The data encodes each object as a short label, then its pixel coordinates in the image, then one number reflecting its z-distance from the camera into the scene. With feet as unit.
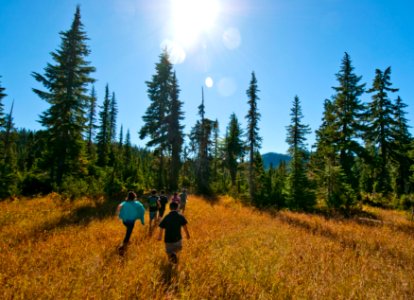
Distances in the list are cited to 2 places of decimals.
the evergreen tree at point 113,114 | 147.54
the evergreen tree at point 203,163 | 91.50
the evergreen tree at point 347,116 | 79.66
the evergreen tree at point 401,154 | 90.74
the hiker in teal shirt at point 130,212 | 24.63
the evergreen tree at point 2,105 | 86.43
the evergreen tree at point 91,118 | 119.03
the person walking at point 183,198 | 47.47
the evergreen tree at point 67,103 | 61.46
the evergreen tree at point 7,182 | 50.96
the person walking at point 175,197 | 40.22
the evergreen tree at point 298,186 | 65.31
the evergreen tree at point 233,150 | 144.56
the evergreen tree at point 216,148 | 154.54
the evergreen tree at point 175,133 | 89.01
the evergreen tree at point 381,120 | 89.30
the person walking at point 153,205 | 35.74
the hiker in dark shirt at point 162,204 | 41.23
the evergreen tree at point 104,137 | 112.55
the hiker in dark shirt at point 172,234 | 19.70
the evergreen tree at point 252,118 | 90.22
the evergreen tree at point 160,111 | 90.68
